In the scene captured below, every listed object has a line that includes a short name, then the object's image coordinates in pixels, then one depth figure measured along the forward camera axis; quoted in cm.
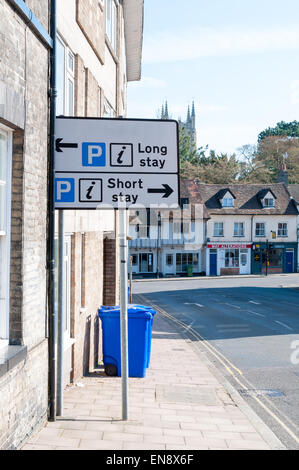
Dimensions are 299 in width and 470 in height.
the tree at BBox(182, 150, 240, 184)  6712
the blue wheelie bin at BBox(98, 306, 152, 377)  941
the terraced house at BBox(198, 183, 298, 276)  5066
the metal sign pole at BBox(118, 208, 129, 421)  629
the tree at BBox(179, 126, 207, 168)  7388
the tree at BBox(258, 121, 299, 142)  8269
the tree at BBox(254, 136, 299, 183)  7139
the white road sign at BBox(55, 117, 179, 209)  641
